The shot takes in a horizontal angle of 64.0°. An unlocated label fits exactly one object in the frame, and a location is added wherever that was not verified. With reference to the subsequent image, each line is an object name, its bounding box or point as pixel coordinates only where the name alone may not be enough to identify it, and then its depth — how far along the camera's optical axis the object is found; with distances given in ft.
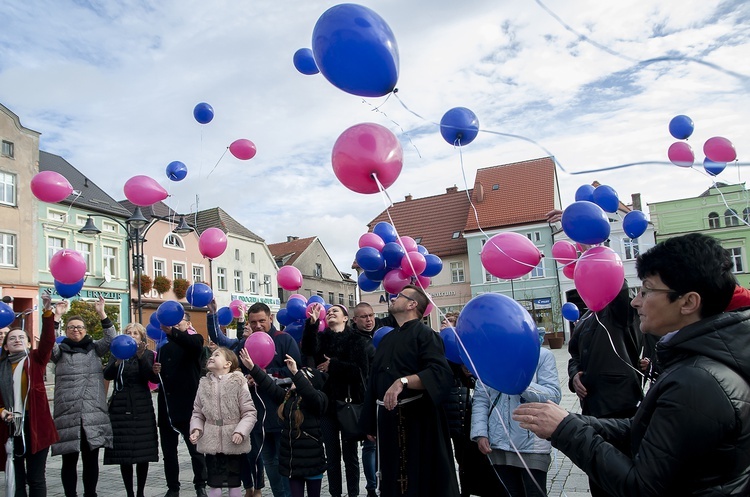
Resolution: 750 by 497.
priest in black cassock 13.46
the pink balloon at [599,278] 14.71
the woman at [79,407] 18.74
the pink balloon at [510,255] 16.14
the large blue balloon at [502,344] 10.00
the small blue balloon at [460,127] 16.39
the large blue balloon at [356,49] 11.29
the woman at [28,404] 17.46
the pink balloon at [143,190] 21.74
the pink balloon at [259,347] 17.28
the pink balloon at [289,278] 26.73
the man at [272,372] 18.68
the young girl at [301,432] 16.25
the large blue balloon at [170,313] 20.72
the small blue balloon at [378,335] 18.71
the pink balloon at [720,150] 22.00
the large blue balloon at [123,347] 19.75
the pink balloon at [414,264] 21.70
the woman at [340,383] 17.84
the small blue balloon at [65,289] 22.06
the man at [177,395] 19.67
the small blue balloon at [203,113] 24.86
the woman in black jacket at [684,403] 5.73
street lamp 34.89
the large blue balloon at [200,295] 24.04
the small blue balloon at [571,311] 38.50
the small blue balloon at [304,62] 20.42
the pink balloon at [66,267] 21.16
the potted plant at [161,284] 104.58
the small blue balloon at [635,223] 23.62
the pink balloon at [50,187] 20.76
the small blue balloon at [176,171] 25.17
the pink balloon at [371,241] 23.57
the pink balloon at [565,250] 21.10
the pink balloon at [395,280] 22.53
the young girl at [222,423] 16.42
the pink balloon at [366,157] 12.37
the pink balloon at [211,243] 23.89
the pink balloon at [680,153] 21.74
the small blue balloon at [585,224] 16.20
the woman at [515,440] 13.51
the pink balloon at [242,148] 24.44
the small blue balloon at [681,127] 24.20
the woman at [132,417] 19.16
